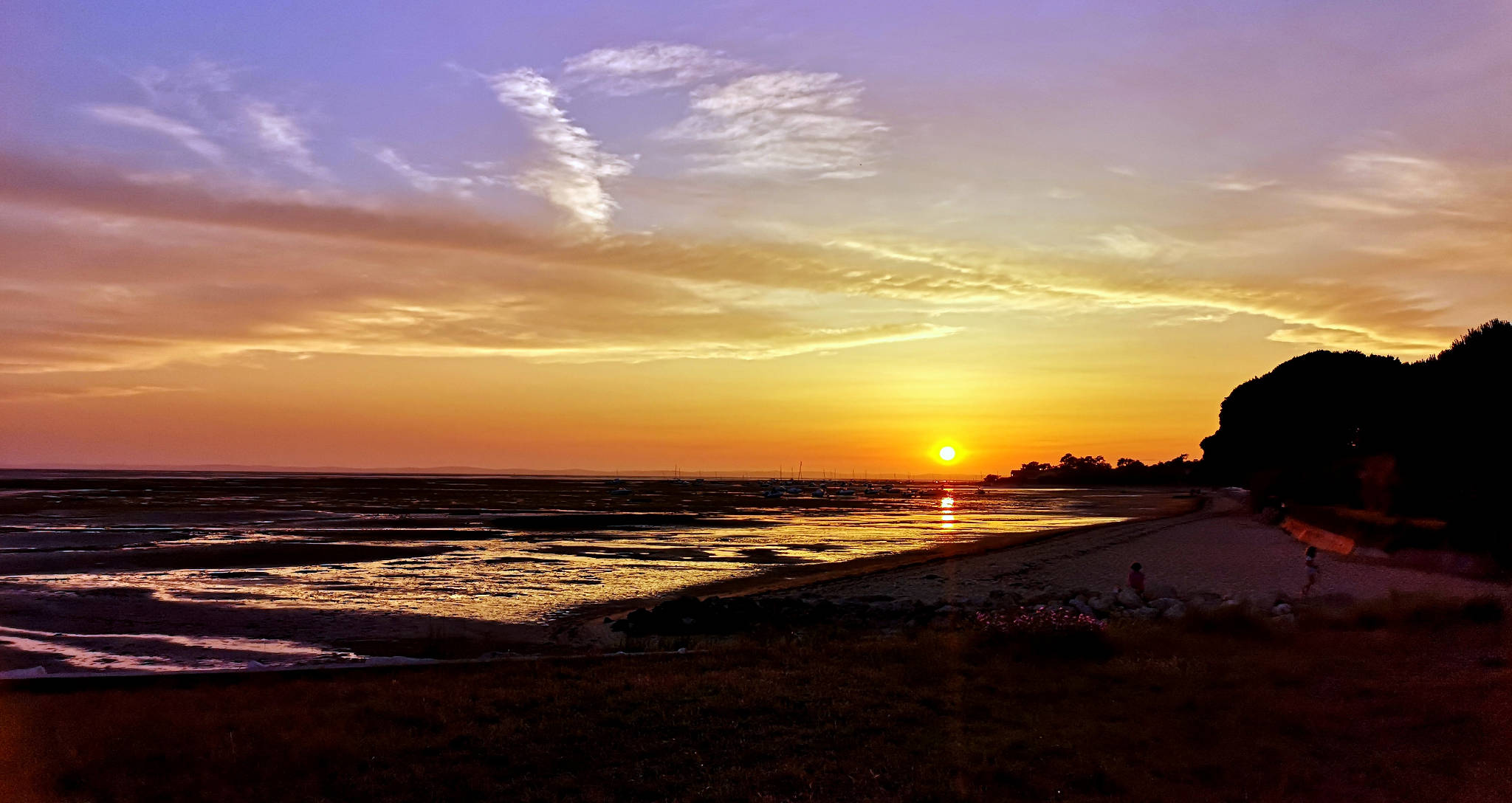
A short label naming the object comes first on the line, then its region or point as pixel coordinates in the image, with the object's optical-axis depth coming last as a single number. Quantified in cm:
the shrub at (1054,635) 1578
